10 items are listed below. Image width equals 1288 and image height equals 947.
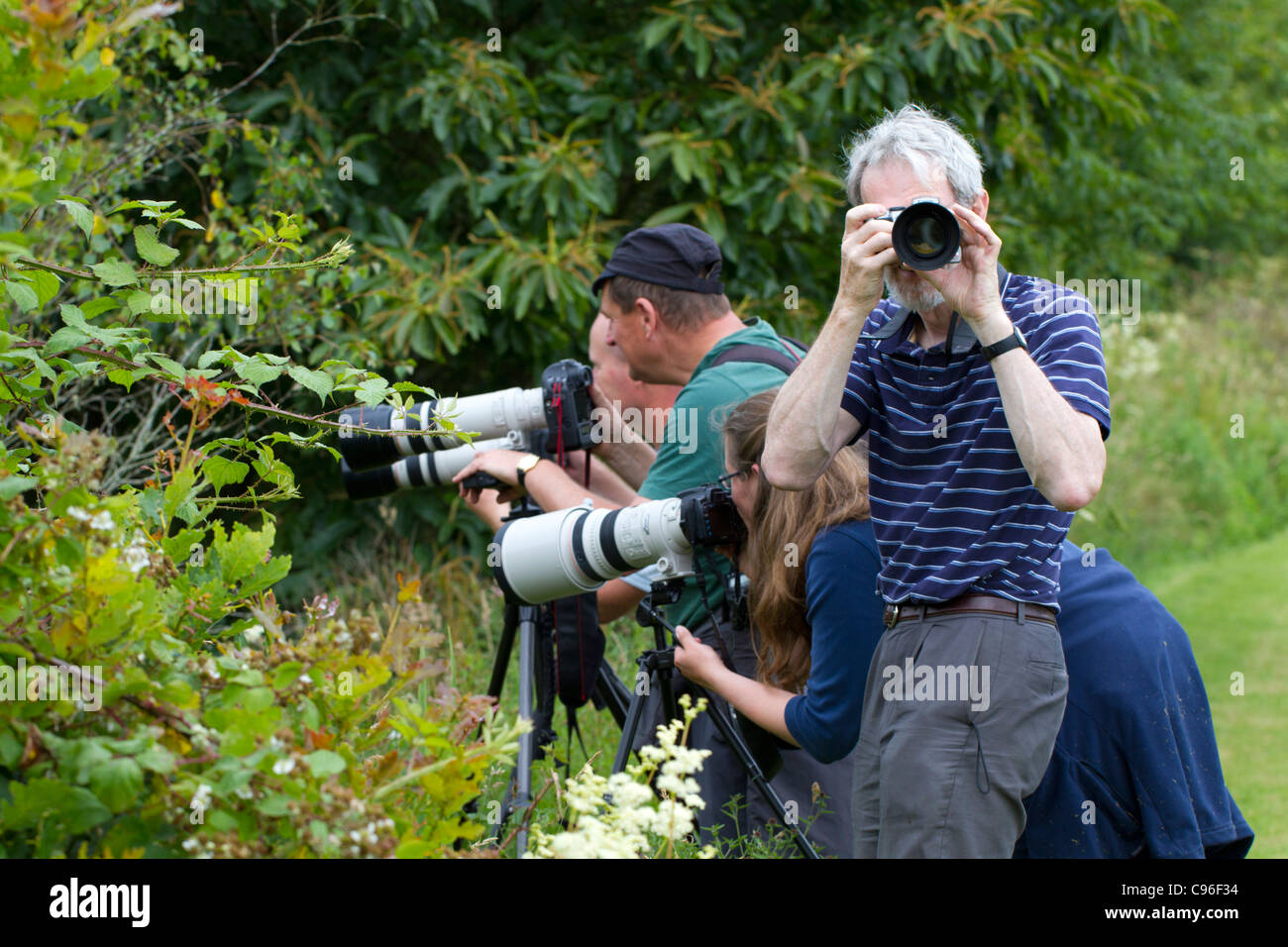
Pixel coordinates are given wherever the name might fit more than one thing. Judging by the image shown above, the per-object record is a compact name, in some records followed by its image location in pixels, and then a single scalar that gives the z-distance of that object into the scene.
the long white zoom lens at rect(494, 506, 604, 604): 5.95
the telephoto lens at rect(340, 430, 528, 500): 7.54
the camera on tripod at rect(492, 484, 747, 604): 5.66
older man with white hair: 4.17
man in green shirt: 6.29
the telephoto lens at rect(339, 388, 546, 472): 6.92
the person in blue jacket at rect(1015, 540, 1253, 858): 4.71
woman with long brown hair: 5.11
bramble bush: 2.38
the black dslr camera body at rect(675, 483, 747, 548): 5.62
